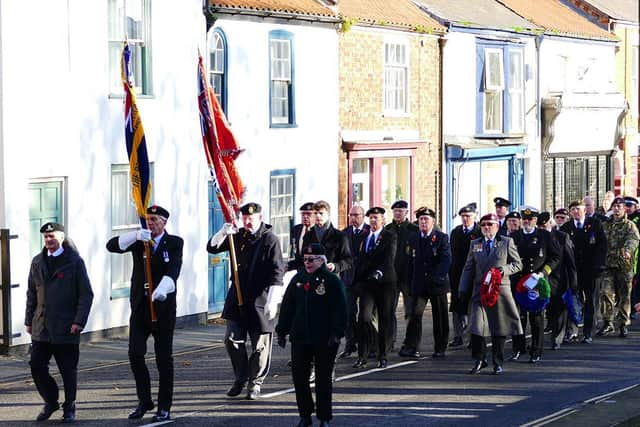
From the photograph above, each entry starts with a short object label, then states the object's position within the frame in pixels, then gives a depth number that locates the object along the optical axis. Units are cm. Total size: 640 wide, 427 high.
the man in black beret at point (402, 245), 1895
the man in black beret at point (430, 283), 1864
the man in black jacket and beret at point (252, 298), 1500
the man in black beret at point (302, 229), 1670
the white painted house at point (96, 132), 1955
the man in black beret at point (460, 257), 1931
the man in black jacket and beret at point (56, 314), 1362
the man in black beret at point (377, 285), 1772
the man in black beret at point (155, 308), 1362
